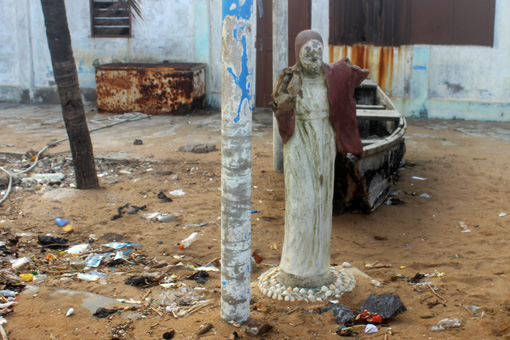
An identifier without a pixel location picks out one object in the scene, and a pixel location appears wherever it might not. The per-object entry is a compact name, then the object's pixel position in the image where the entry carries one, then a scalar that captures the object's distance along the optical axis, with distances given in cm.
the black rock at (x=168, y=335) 386
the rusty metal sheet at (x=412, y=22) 1212
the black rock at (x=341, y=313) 409
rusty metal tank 1285
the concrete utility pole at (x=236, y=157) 360
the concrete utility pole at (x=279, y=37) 774
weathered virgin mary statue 427
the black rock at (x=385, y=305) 414
